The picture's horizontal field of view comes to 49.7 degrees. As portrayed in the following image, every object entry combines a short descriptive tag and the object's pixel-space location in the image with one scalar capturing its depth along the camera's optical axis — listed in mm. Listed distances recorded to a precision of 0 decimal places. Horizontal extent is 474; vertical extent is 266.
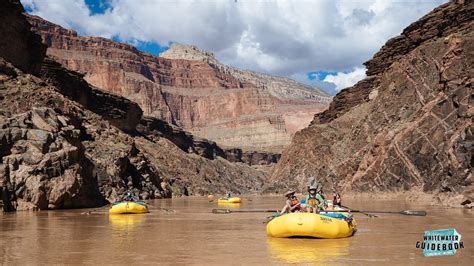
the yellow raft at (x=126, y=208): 30766
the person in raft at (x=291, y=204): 17109
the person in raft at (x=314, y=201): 16134
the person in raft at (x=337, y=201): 27281
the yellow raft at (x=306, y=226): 15273
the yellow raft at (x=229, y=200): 52719
